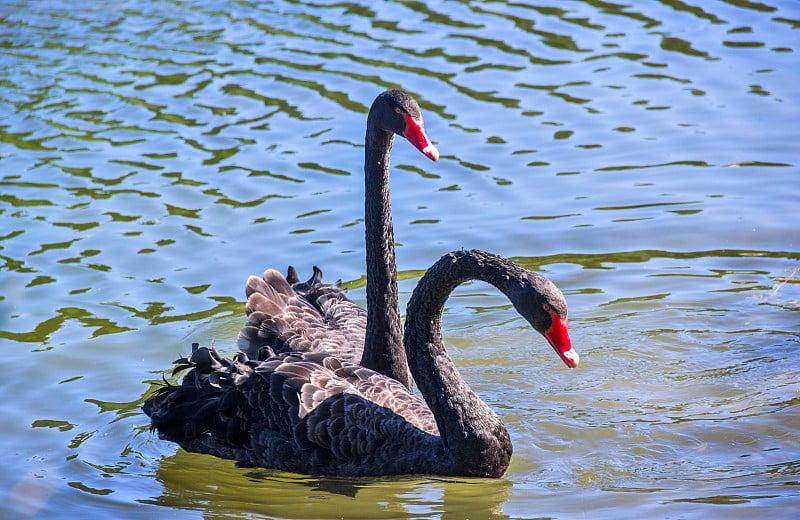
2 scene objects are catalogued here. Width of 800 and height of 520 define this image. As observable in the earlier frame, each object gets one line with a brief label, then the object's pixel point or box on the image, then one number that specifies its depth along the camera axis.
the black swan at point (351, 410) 11.31
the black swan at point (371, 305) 12.28
